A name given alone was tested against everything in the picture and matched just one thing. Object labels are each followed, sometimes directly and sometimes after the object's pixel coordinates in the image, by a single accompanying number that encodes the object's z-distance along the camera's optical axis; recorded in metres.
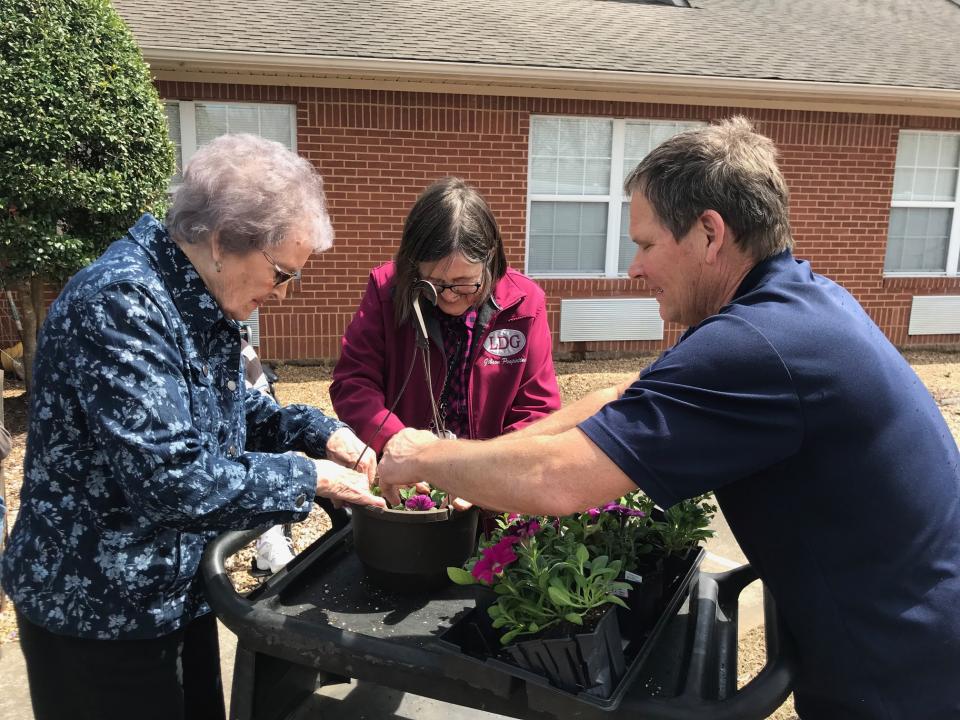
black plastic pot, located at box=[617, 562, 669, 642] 1.54
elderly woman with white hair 1.50
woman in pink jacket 2.48
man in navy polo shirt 1.31
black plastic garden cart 1.33
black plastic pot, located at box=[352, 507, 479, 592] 1.62
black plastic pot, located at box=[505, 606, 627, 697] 1.30
